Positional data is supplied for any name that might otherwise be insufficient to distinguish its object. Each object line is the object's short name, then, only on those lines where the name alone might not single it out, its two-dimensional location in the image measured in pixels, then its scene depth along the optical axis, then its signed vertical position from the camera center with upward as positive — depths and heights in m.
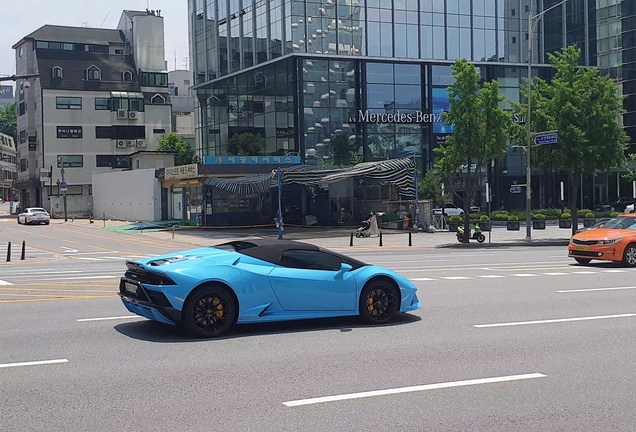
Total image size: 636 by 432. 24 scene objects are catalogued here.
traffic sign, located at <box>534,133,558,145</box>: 34.50 +2.29
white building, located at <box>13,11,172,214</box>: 83.00 +10.36
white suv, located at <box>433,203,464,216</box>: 61.39 -1.52
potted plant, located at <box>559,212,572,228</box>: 51.28 -2.29
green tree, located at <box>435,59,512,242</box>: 36.97 +3.34
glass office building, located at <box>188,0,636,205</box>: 58.91 +10.51
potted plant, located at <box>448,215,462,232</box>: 47.78 -2.02
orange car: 21.06 -1.58
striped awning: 43.62 +0.98
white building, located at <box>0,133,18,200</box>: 140.10 +6.64
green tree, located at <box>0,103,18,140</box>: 145.25 +14.59
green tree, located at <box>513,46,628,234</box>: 37.66 +3.35
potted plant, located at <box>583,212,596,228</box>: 52.08 -2.18
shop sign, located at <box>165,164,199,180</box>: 49.20 +1.59
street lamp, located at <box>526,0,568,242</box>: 36.91 +2.23
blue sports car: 10.07 -1.29
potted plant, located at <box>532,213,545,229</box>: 49.50 -2.25
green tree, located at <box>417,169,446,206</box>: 56.38 +0.22
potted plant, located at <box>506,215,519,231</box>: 48.19 -2.23
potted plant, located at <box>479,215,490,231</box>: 47.25 -2.14
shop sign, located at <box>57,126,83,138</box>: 83.06 +7.14
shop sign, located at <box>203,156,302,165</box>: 49.16 +2.24
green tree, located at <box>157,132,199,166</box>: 79.14 +5.10
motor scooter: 38.22 -2.25
